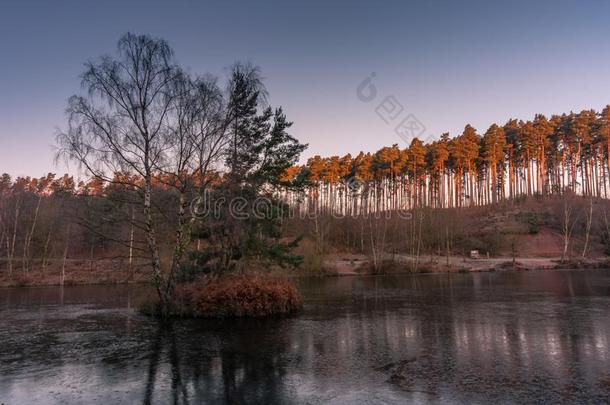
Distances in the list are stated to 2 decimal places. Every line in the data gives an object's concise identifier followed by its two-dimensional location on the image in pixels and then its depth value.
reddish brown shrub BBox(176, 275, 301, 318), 19.12
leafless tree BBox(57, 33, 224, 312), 18.22
